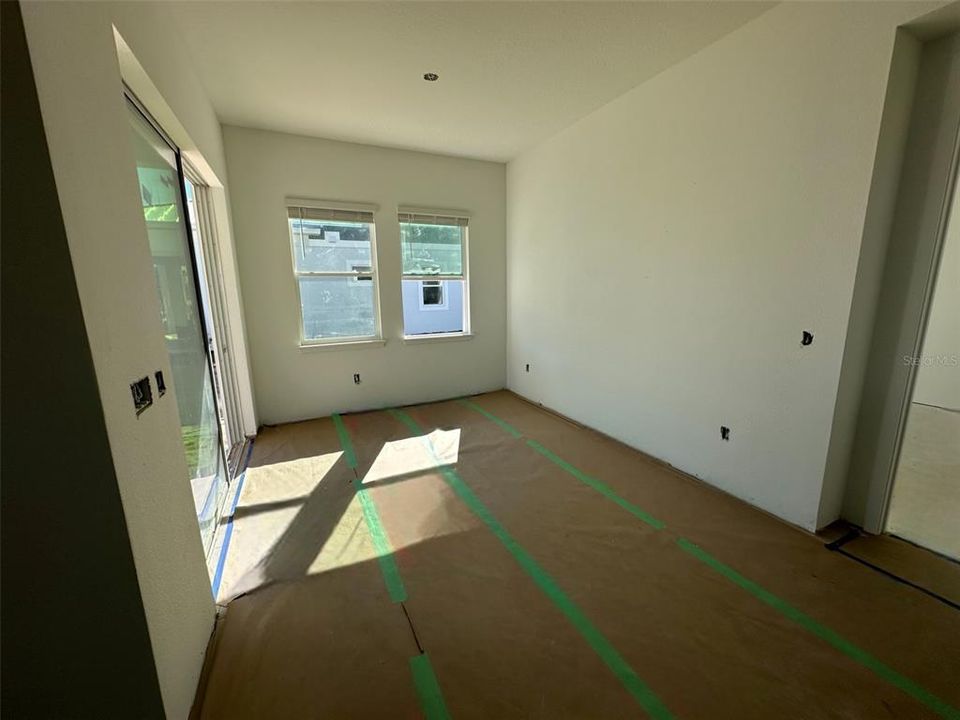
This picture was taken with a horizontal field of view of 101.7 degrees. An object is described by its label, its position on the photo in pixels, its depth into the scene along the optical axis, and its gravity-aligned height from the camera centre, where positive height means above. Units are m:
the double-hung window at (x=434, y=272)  4.40 +0.19
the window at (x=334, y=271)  3.92 +0.19
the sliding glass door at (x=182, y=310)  1.81 -0.10
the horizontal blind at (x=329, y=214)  3.82 +0.75
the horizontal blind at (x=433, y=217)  4.27 +0.79
